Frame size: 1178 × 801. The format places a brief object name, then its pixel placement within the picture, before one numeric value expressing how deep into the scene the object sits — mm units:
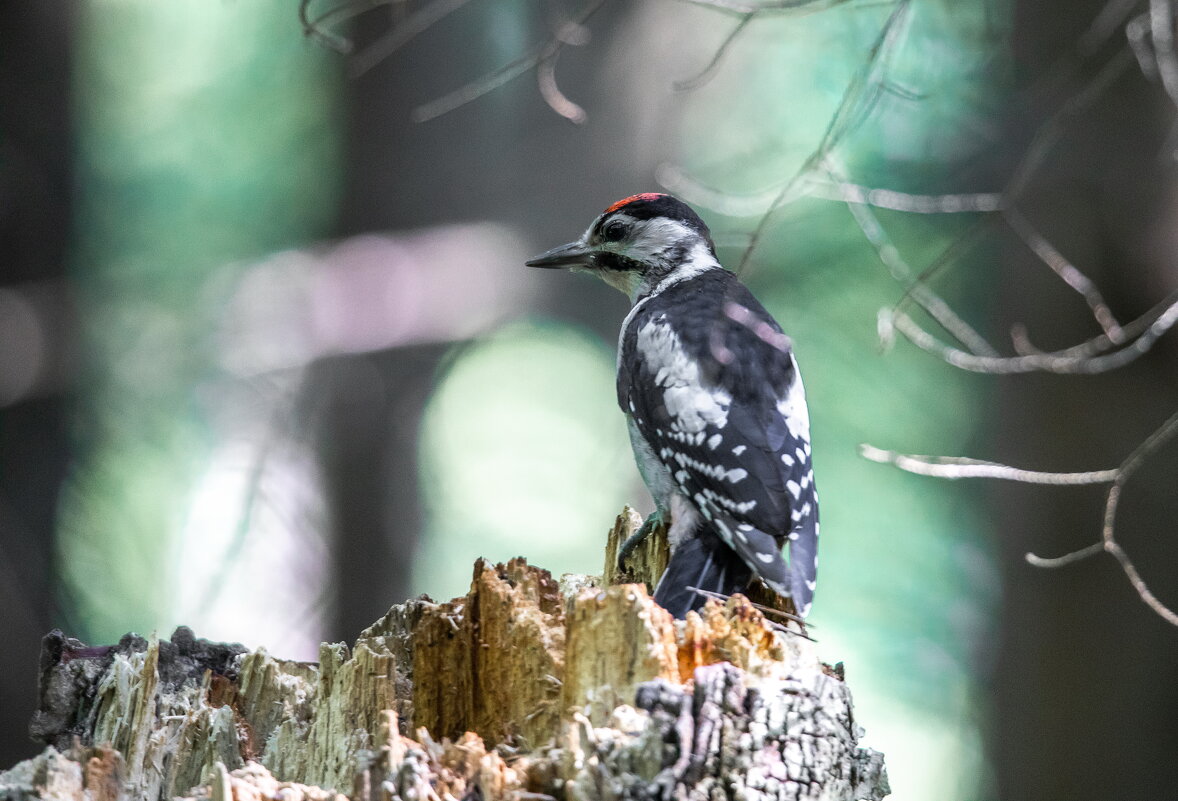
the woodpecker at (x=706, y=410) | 5934
